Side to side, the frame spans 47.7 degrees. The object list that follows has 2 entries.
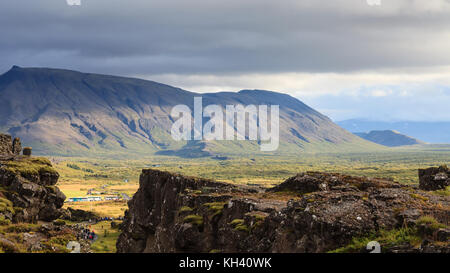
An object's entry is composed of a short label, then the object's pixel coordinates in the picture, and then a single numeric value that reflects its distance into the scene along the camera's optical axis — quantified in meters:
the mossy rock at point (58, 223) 95.22
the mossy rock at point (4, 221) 75.97
